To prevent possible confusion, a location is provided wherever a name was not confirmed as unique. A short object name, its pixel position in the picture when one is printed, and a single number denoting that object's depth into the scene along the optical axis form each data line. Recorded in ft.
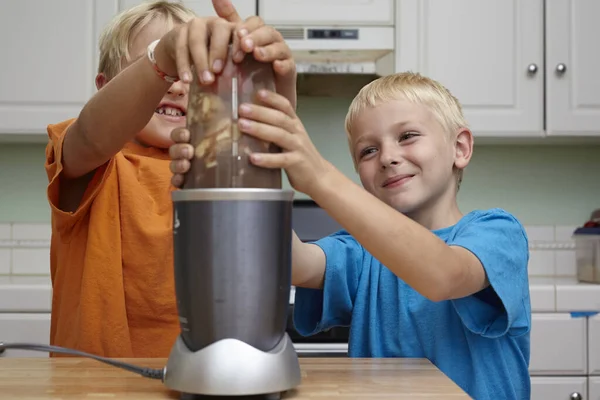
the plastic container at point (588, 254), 7.36
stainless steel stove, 6.58
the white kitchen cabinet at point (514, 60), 7.59
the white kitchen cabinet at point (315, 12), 7.45
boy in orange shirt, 2.69
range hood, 7.39
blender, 1.84
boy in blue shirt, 2.09
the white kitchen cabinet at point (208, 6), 7.45
